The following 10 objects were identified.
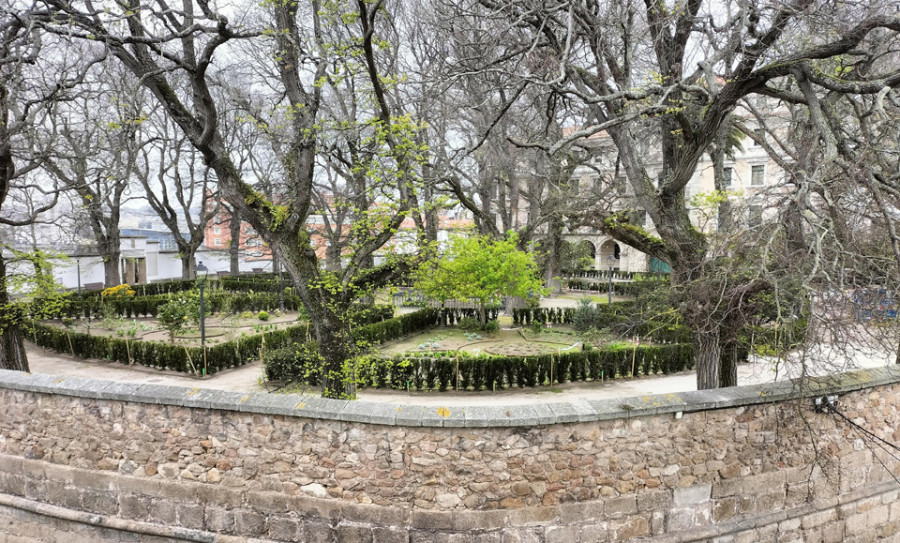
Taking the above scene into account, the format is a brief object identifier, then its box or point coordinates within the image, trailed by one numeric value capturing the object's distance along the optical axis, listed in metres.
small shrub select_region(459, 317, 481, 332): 18.58
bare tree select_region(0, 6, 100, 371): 7.91
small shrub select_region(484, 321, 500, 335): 17.95
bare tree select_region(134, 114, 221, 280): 23.41
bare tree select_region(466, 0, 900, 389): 5.78
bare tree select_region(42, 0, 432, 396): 6.48
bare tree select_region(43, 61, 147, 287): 16.73
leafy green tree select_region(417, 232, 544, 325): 16.20
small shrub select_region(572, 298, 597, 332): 17.23
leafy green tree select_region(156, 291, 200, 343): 15.55
